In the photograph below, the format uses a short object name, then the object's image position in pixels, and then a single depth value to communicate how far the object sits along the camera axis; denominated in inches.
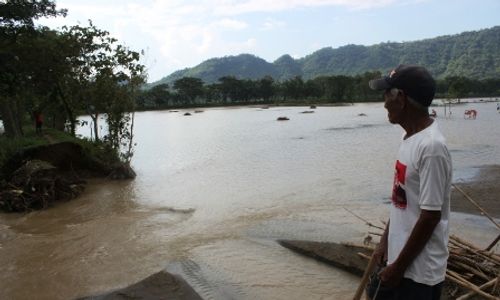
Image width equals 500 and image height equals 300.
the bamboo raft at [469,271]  181.3
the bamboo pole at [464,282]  170.2
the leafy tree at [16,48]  620.7
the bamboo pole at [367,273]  128.4
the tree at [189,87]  4576.8
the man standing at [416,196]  97.1
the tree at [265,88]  4685.0
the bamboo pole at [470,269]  195.9
